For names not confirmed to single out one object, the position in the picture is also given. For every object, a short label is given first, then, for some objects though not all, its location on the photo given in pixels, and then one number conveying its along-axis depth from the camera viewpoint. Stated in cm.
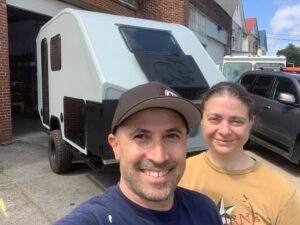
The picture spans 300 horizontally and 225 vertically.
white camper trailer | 287
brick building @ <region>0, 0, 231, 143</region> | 562
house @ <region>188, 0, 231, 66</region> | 1227
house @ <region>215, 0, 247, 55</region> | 2062
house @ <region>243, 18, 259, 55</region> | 2886
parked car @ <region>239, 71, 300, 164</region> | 453
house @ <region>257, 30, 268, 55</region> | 4154
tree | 4741
